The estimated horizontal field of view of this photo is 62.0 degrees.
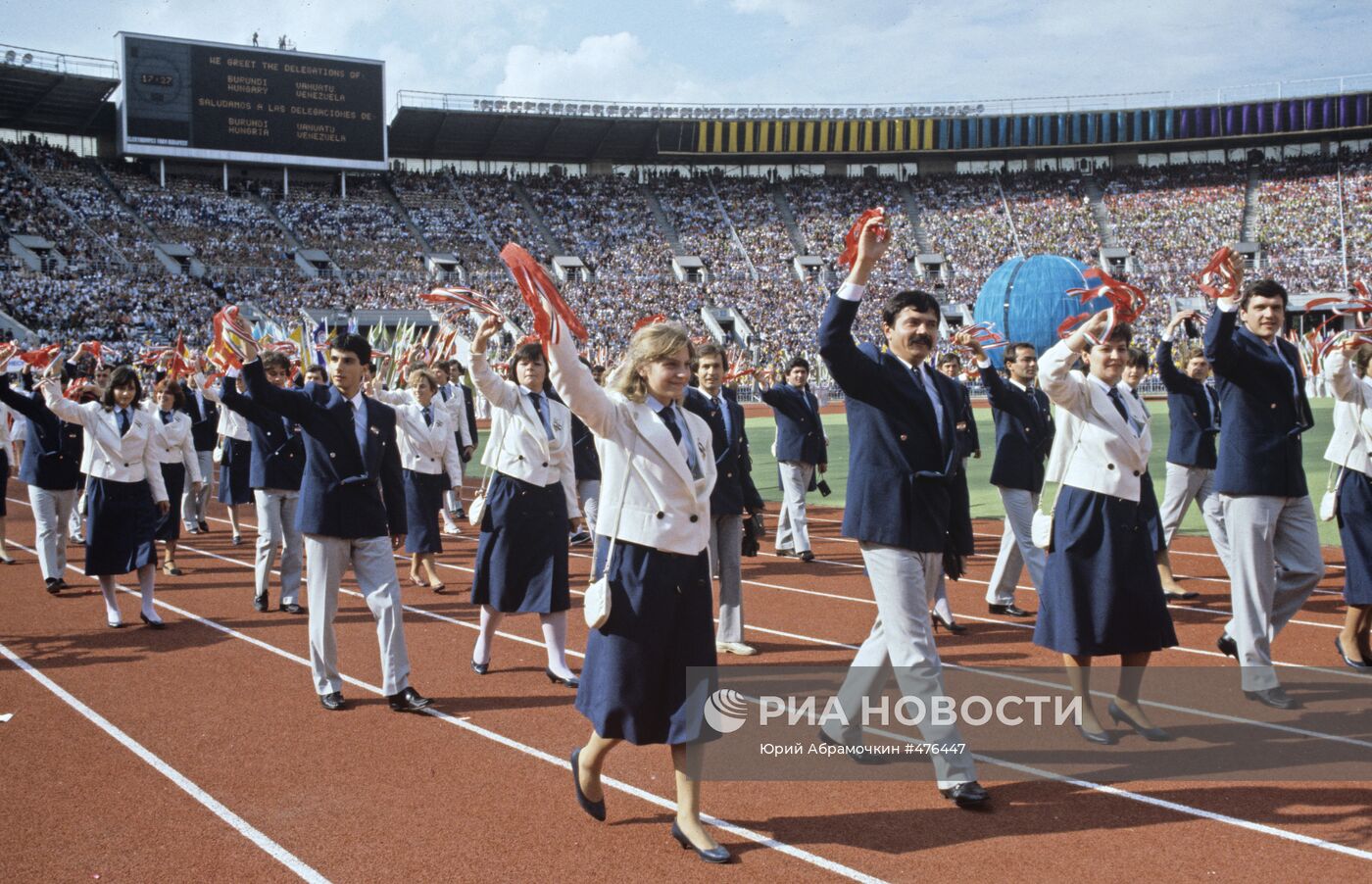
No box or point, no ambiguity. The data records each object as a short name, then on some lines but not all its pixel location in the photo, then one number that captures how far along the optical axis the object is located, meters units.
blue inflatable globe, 38.44
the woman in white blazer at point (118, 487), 8.40
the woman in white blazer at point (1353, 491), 6.30
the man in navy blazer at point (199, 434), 14.21
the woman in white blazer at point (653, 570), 4.04
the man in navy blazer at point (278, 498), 9.07
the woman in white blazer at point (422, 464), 9.94
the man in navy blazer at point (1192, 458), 8.98
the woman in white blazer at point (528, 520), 6.55
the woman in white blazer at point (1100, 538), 5.07
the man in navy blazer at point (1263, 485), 5.81
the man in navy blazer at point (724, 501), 7.42
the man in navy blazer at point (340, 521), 6.02
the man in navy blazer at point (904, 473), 4.48
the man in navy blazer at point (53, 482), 10.07
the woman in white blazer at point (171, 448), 11.07
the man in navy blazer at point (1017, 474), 8.23
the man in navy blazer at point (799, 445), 10.73
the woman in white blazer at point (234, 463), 12.37
